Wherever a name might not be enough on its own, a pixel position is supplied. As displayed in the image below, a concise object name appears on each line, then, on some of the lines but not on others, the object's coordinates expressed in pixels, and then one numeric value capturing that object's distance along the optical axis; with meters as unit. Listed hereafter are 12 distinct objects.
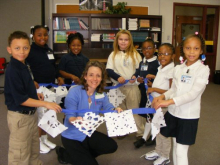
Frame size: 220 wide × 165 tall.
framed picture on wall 7.24
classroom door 8.64
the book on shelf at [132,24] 7.23
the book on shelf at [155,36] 7.58
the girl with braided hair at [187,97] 1.82
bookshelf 7.19
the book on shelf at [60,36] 7.20
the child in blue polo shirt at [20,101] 1.83
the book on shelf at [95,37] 7.30
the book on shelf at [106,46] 7.50
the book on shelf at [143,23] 7.36
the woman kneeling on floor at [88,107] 2.09
